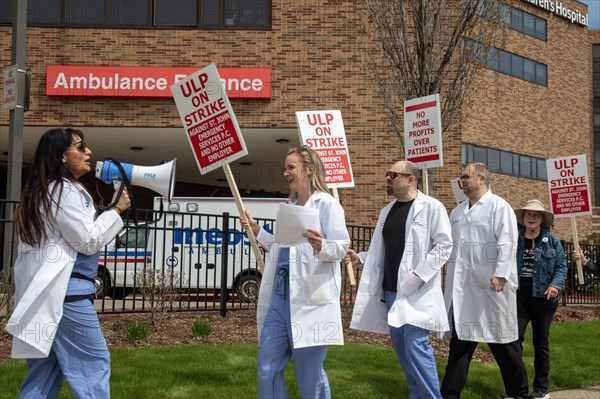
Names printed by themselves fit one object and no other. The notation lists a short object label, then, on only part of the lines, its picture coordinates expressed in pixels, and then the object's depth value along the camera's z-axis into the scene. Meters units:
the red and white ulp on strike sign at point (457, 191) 10.33
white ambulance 15.78
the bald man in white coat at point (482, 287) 6.73
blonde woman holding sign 5.00
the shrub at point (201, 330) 9.16
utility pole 10.82
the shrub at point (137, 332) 8.75
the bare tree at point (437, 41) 11.02
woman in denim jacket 7.61
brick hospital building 20.67
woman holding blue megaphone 4.14
